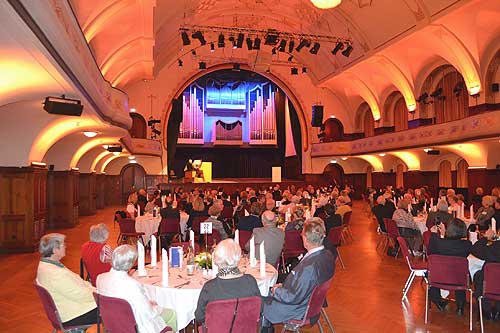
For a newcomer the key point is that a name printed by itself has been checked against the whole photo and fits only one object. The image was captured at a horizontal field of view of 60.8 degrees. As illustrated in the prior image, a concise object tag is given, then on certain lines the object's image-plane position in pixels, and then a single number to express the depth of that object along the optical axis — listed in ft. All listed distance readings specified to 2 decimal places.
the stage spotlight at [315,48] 61.55
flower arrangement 15.51
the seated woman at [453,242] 17.86
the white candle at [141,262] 15.48
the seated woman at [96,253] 17.10
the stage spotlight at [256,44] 58.39
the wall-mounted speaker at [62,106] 24.71
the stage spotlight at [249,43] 58.78
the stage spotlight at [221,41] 57.60
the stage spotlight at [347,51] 61.55
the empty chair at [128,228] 32.01
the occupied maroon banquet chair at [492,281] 15.51
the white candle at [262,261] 15.33
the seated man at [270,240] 20.22
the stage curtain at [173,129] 85.87
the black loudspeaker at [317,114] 81.97
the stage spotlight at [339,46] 61.11
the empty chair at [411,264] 19.94
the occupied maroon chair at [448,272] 17.12
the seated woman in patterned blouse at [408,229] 29.25
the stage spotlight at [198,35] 53.32
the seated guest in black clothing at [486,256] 16.71
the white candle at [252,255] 16.69
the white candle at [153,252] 16.55
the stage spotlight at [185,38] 53.67
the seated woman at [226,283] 11.25
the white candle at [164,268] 14.25
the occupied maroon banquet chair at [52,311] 12.76
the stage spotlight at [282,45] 60.03
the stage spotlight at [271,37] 55.11
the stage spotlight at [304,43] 60.39
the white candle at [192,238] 17.65
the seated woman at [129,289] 11.75
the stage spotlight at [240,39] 58.39
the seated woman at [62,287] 13.51
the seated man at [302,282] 13.37
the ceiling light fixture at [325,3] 35.68
